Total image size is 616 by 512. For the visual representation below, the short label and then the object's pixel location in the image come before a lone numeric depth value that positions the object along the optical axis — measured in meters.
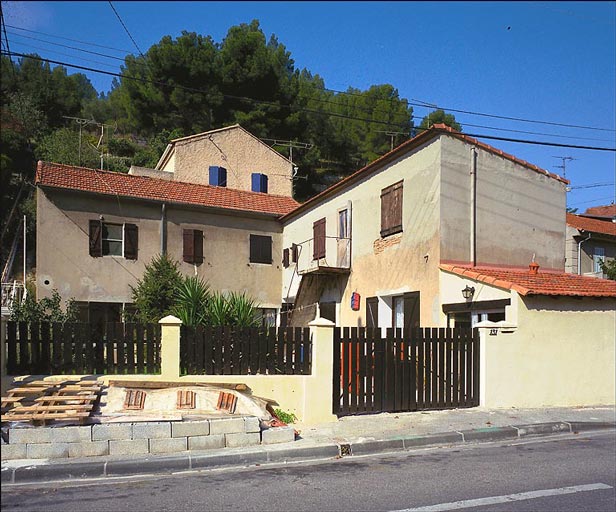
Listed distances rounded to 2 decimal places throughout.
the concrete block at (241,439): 7.34
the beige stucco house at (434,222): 13.75
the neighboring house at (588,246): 24.64
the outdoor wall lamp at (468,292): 12.12
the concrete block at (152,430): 7.00
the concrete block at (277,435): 7.56
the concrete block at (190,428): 7.12
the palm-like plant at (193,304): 11.78
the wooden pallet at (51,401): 6.85
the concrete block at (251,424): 7.48
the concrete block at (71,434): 6.74
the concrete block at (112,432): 6.85
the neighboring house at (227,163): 28.19
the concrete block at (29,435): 6.60
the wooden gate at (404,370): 9.50
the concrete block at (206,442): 7.17
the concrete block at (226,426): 7.30
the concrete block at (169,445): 7.00
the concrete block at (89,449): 6.74
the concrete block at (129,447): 6.88
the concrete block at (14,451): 6.54
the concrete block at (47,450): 6.62
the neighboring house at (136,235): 19.38
